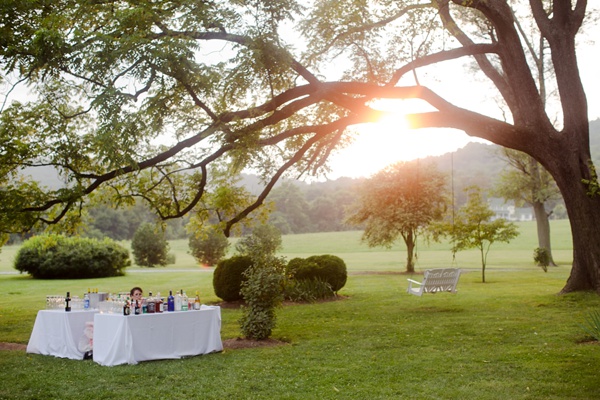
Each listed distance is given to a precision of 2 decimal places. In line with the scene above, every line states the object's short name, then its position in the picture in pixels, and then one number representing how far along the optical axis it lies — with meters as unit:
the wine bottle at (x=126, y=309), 9.76
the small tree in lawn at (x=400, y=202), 35.66
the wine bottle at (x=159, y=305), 10.20
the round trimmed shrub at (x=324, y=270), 21.05
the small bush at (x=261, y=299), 11.68
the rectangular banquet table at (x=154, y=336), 9.76
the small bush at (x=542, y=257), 33.59
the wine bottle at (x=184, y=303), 10.52
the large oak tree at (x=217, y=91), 13.16
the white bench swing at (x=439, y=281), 16.92
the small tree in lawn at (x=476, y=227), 26.86
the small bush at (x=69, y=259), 36.38
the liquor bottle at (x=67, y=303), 11.13
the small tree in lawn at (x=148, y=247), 45.47
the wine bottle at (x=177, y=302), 10.50
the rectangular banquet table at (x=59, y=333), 10.84
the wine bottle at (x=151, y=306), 10.08
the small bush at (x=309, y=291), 20.12
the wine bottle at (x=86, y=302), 11.24
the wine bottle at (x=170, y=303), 10.34
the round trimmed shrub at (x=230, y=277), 19.28
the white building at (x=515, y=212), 147.25
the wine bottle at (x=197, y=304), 10.72
